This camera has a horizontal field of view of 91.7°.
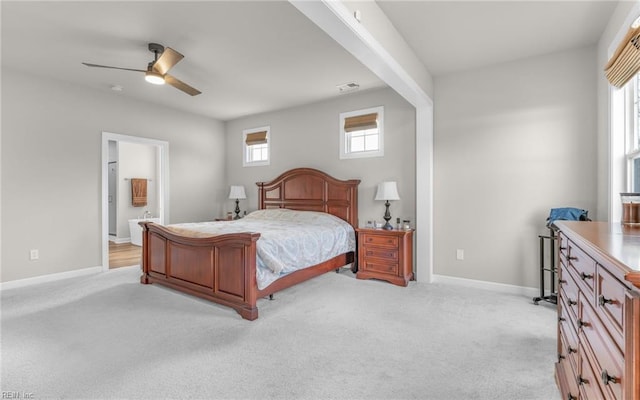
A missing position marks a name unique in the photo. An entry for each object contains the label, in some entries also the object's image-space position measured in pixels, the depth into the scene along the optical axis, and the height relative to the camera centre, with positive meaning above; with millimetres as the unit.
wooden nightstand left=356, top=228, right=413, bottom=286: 3975 -747
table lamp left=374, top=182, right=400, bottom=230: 4195 +89
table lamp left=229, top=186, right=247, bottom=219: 5910 +91
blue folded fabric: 2947 -153
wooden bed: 2920 -651
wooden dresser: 815 -401
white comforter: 3082 -451
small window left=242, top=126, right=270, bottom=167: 5934 +1054
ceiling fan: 3002 +1358
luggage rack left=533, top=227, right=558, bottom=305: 3186 -784
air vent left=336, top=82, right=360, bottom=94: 4379 +1617
